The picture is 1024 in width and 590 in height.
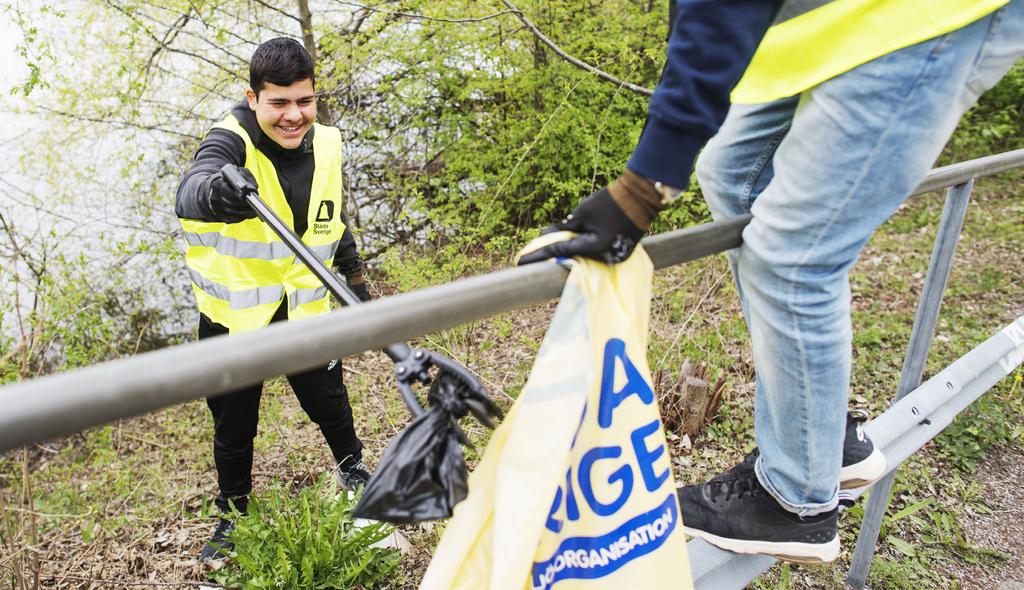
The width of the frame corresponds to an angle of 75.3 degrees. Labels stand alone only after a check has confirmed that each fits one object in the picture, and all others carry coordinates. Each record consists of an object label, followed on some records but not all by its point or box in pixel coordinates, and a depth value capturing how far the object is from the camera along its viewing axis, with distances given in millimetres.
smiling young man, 2770
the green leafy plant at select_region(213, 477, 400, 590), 2511
